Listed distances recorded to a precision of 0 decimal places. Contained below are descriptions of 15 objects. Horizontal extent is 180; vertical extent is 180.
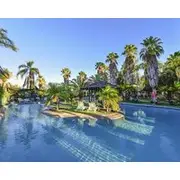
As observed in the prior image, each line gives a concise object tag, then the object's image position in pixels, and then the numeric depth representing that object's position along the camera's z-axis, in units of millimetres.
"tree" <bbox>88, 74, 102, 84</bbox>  23185
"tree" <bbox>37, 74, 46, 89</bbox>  28378
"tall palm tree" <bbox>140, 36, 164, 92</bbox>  17109
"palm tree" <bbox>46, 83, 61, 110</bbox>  12392
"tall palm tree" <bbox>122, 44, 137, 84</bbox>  21446
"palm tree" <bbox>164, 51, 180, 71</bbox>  16600
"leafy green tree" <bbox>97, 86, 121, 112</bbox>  11093
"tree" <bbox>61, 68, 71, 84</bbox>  29741
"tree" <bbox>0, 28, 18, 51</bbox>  9198
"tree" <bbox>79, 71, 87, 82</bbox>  26999
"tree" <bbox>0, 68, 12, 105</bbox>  11578
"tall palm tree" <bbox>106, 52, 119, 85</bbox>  23545
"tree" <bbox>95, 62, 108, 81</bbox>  28242
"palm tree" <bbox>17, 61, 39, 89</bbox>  24045
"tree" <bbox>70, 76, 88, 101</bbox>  17189
